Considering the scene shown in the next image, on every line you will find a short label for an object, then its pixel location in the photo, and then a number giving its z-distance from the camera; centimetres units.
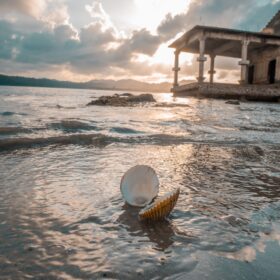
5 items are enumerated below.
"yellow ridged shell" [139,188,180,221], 194
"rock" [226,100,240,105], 1761
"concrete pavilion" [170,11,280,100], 2456
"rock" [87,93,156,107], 1747
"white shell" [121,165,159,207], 241
